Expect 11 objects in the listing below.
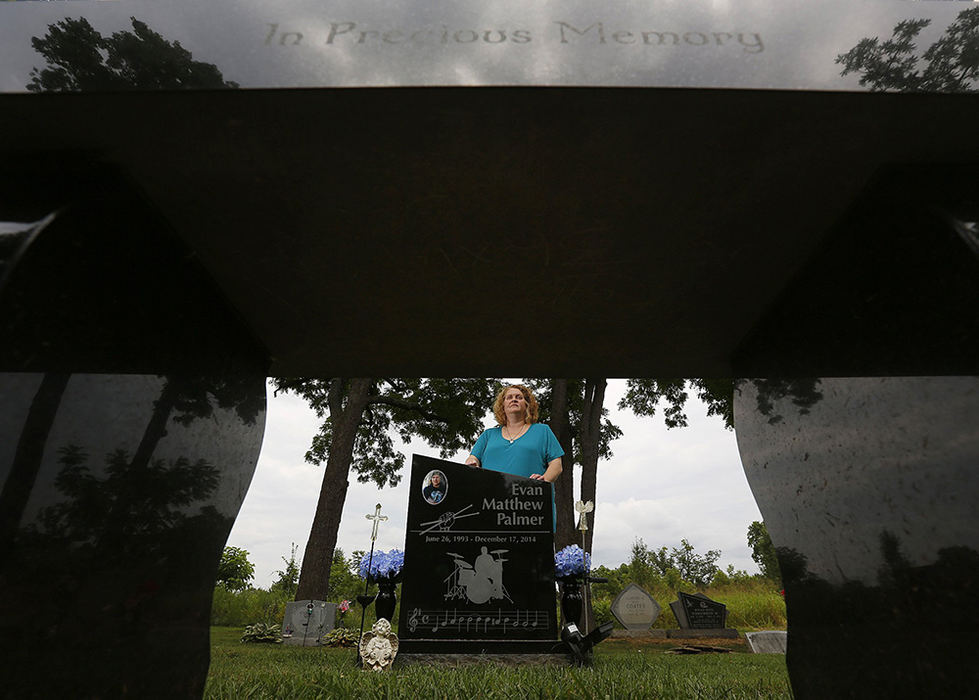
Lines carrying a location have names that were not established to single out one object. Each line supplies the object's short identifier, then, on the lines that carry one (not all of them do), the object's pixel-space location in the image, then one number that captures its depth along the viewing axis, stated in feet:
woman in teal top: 15.14
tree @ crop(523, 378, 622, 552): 35.22
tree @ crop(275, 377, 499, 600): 33.45
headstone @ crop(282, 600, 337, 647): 26.23
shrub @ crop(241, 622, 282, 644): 26.32
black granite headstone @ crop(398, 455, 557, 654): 13.39
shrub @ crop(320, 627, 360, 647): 23.76
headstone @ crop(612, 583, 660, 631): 32.94
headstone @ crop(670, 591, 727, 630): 32.71
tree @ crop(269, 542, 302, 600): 54.46
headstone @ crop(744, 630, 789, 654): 25.51
